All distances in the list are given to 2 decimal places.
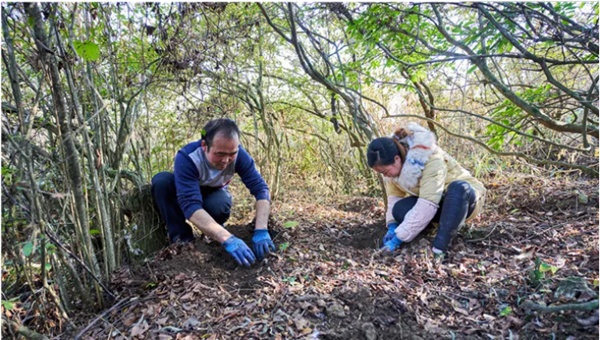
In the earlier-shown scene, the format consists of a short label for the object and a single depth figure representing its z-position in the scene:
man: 2.75
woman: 2.68
